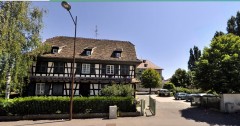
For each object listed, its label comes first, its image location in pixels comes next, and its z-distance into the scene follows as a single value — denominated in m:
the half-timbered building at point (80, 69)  26.78
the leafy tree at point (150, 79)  54.06
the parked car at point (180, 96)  38.66
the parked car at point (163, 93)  46.97
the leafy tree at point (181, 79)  59.56
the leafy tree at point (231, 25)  45.85
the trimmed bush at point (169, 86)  54.26
